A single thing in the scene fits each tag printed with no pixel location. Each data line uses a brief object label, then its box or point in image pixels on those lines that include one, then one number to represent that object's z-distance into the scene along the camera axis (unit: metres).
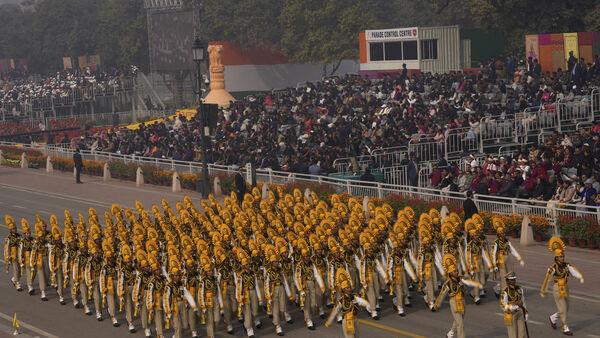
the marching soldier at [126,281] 25.84
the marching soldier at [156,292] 24.55
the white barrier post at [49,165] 58.31
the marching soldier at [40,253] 29.50
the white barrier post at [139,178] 50.88
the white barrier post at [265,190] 41.60
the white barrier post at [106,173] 53.38
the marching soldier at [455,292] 22.22
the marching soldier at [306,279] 25.09
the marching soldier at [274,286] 24.80
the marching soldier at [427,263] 25.58
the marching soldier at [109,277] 26.43
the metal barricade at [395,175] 40.94
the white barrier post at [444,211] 33.44
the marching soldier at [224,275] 24.80
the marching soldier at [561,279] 22.92
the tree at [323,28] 77.56
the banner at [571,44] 49.12
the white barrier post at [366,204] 36.73
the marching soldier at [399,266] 25.66
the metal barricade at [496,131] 42.62
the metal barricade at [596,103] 42.94
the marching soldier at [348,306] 21.61
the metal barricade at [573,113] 42.69
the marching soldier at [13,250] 30.31
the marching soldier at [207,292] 24.34
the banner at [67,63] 122.07
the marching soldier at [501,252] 25.44
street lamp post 42.25
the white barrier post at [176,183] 47.97
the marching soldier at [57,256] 29.02
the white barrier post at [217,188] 45.94
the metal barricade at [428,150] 42.44
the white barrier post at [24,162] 60.35
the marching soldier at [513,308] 21.48
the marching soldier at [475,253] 25.84
